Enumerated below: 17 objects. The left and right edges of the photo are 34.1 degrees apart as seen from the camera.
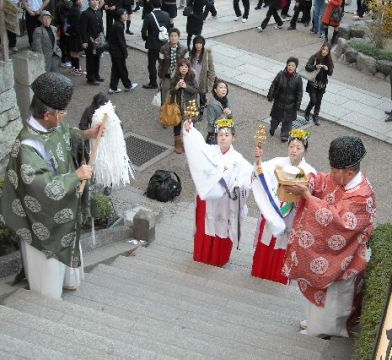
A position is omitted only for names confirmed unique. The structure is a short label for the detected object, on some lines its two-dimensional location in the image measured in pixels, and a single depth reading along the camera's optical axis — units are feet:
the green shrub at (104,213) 23.40
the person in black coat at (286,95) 35.06
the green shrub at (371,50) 48.55
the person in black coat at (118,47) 39.17
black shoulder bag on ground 30.09
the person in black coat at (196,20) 47.50
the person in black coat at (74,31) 41.37
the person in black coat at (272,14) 54.95
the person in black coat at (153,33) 40.65
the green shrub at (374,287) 13.91
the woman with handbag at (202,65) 35.91
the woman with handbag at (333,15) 52.64
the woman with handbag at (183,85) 33.10
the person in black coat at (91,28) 40.01
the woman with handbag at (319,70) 37.45
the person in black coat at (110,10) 46.93
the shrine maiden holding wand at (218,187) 21.63
